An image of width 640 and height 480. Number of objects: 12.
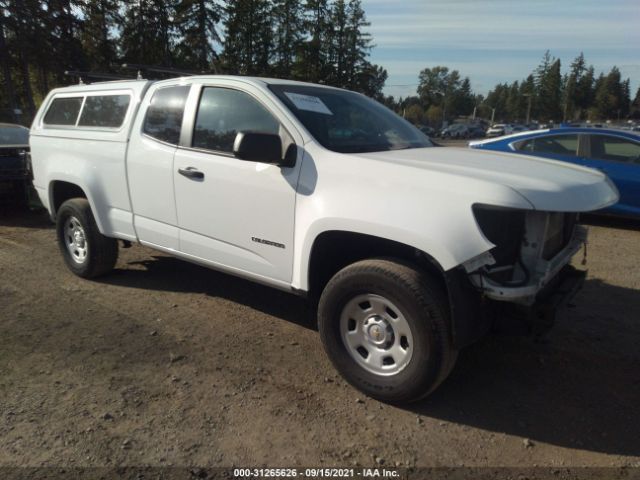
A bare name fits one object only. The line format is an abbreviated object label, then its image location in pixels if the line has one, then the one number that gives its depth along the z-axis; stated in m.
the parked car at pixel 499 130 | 48.62
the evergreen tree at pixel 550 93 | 97.38
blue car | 7.49
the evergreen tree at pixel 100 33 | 28.94
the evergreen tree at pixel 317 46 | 41.12
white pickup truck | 2.72
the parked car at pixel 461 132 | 57.88
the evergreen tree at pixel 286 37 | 39.62
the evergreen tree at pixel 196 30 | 29.05
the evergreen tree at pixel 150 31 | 30.20
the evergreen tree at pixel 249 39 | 36.19
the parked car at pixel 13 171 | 7.95
